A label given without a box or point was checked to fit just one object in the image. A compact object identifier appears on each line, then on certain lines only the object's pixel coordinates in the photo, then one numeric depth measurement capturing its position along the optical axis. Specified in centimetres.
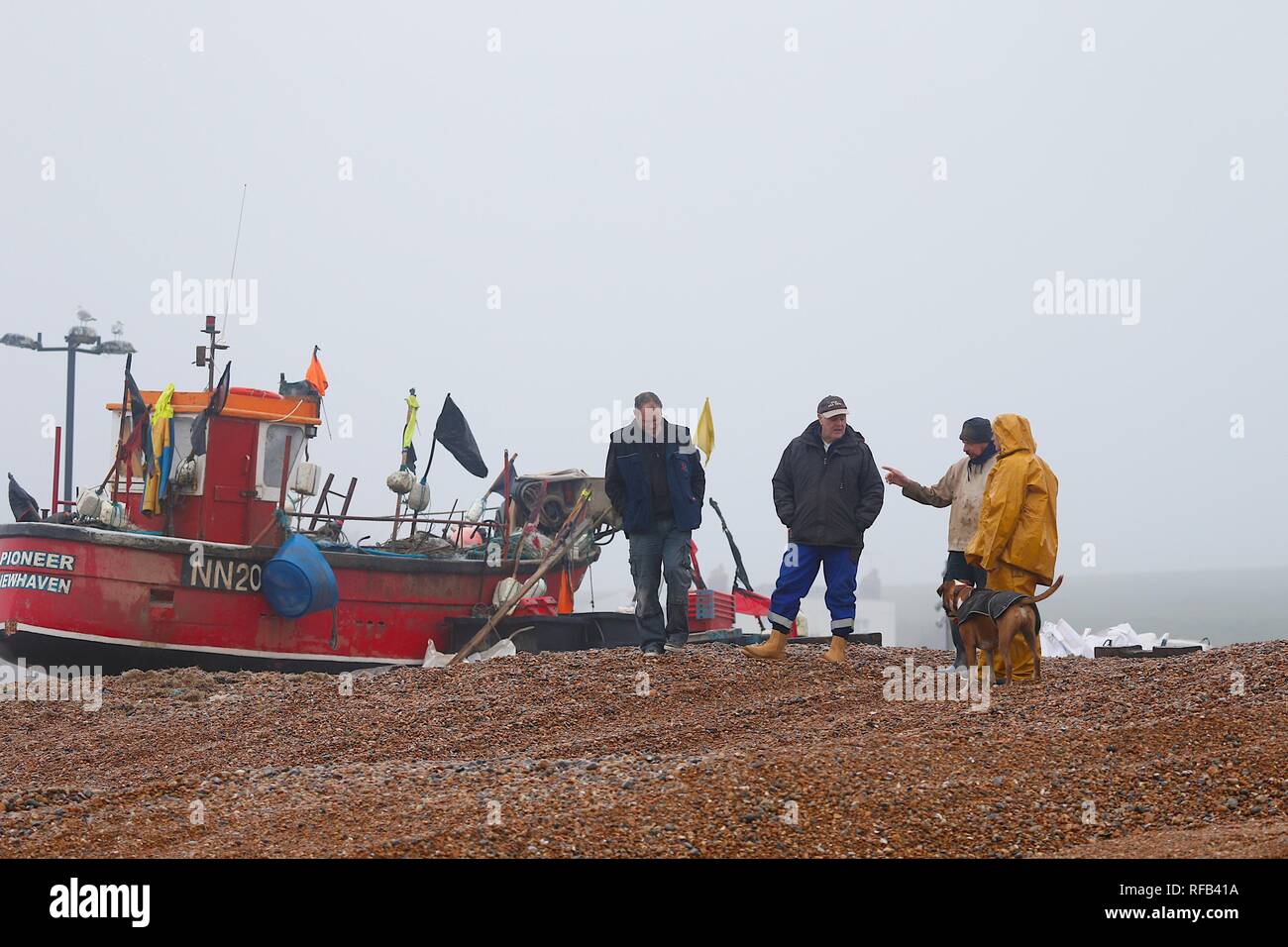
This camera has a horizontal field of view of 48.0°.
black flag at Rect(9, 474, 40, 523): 1720
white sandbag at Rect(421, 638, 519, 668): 1376
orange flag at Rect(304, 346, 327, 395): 1848
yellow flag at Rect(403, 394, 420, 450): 1895
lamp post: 1789
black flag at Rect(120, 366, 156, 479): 1720
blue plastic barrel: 1667
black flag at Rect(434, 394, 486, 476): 1914
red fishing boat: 1591
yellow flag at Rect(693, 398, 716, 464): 1141
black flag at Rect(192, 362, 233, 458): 1689
